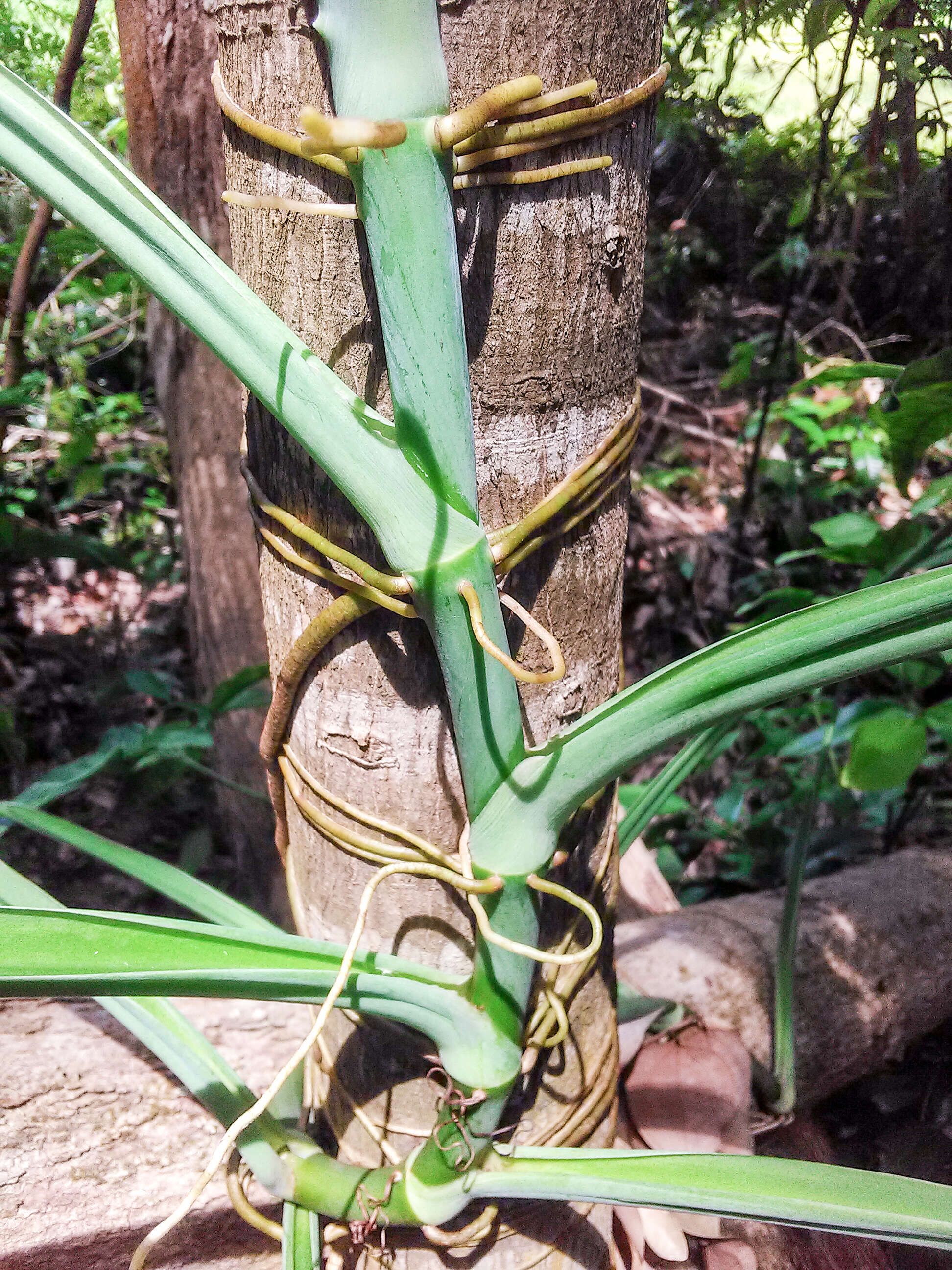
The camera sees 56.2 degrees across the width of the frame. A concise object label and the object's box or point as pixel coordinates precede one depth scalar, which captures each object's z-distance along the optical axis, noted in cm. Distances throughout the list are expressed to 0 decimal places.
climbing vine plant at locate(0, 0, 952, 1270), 36
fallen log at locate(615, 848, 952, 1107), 91
